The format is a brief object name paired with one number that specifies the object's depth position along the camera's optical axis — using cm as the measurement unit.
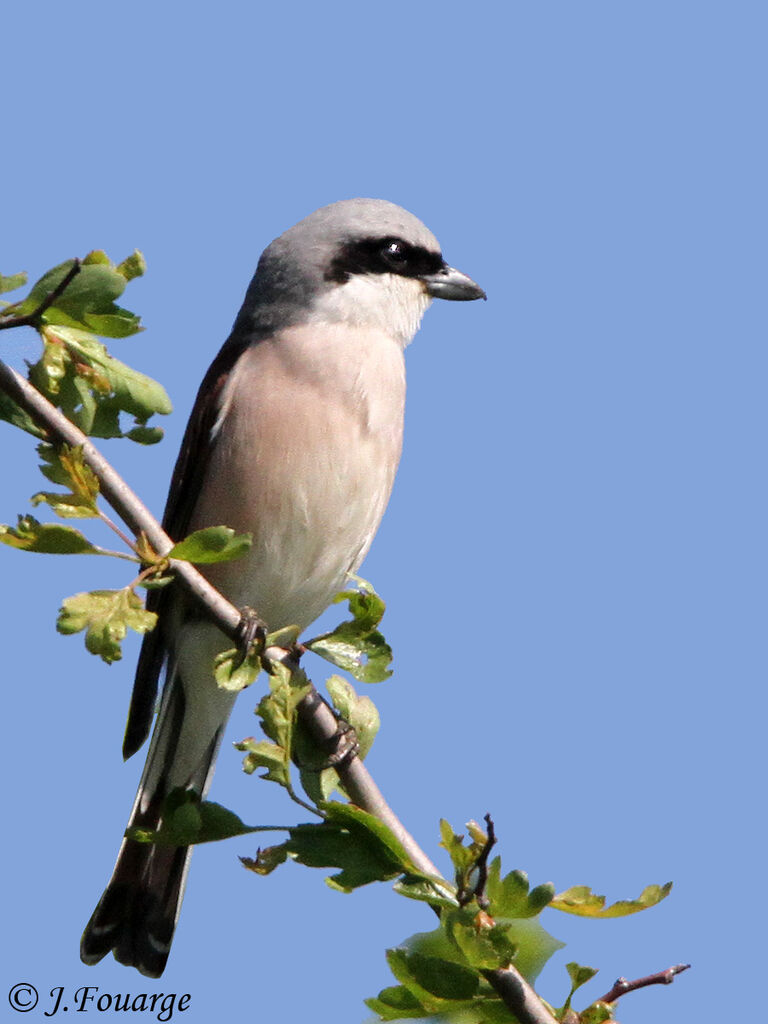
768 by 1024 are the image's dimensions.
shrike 827
